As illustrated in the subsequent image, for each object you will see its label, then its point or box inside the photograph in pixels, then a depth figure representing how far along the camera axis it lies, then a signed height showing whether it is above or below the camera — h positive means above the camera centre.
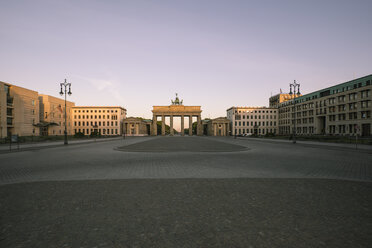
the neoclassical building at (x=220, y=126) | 101.44 -0.28
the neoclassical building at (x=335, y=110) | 56.91 +5.65
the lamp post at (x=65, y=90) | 30.31 +5.94
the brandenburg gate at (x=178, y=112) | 98.38 +7.16
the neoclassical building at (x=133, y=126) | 101.44 -0.10
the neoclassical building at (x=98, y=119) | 104.88 +3.95
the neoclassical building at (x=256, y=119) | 107.36 +3.64
